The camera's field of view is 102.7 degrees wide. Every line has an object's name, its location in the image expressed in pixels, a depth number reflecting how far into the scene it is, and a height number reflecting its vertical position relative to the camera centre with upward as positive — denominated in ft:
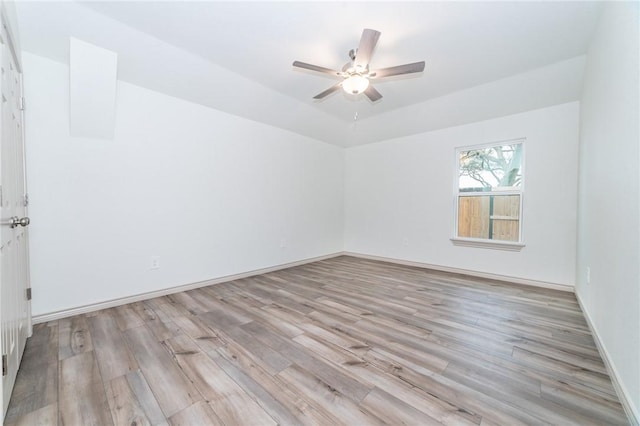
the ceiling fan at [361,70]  6.62 +3.94
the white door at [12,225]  4.20 -0.35
